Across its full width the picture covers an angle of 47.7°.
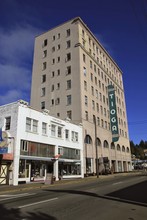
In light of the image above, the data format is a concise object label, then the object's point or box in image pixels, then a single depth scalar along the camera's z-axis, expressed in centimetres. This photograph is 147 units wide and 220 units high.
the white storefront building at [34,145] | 1857
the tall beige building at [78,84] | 3278
